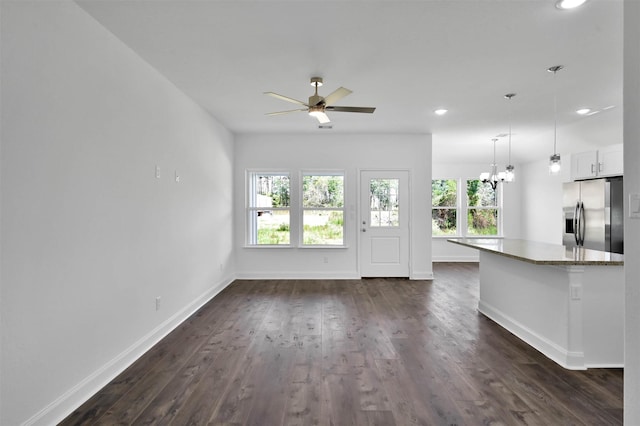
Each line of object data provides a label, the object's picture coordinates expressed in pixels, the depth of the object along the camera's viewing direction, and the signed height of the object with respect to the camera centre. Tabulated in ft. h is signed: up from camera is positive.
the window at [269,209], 19.65 +0.19
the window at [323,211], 19.63 +0.05
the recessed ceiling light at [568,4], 7.02 +4.54
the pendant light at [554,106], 10.26 +4.50
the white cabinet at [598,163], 17.06 +2.67
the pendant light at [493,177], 15.13 +1.70
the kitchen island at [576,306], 8.53 -2.60
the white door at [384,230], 19.54 -1.11
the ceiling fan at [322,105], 10.14 +3.51
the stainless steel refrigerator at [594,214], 16.51 -0.19
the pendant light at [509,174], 14.33 +1.68
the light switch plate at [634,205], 4.42 +0.07
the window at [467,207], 26.35 +0.25
